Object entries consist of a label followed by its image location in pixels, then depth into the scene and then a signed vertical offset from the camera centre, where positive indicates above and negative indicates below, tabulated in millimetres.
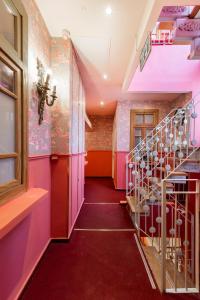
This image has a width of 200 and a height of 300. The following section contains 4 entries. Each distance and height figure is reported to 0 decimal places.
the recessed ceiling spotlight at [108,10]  1526 +1562
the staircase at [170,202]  1407 -903
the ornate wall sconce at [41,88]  1557 +685
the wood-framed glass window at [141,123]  4516 +836
